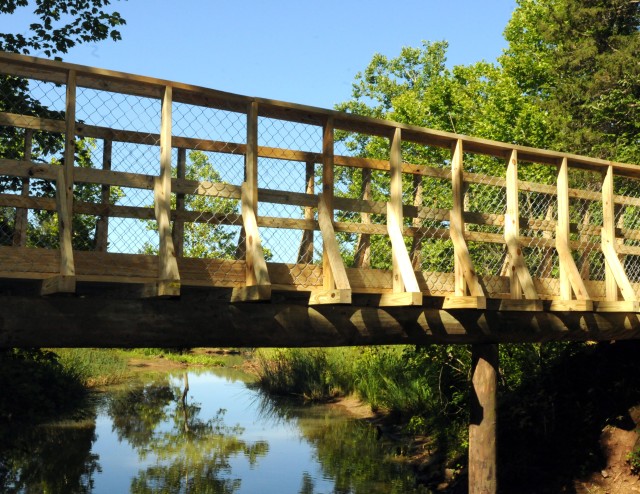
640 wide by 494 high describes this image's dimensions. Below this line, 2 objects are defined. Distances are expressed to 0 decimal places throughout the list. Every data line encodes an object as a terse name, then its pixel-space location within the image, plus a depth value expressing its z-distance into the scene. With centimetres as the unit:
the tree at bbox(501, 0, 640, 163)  2639
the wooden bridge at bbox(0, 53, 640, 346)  767
